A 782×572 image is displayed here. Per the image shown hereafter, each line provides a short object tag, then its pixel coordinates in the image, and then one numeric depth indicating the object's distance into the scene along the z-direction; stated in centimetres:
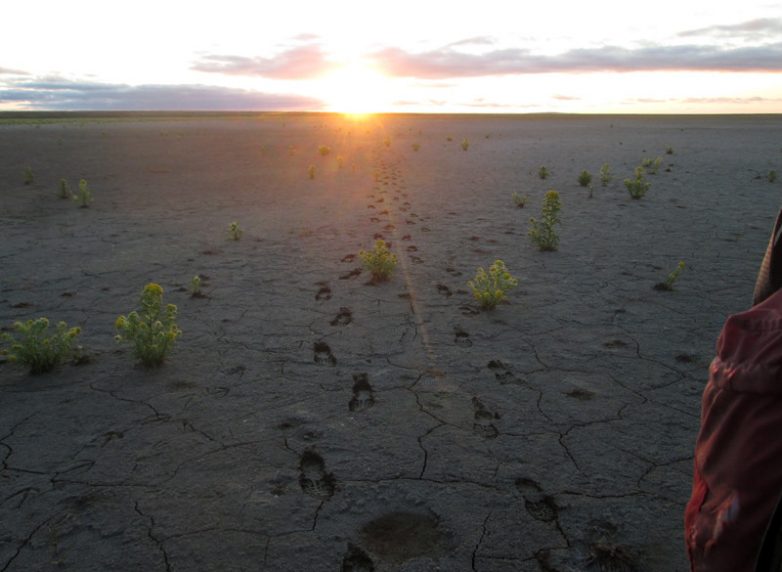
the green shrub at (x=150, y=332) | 351
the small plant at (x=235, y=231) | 700
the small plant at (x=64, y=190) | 1009
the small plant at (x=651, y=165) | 1268
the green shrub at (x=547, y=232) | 625
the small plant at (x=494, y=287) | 450
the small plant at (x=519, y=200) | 912
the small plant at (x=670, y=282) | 494
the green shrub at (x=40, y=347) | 344
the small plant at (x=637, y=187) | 948
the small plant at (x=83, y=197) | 935
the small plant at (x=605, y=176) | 1110
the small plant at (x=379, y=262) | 528
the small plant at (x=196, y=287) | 493
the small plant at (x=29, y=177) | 1168
